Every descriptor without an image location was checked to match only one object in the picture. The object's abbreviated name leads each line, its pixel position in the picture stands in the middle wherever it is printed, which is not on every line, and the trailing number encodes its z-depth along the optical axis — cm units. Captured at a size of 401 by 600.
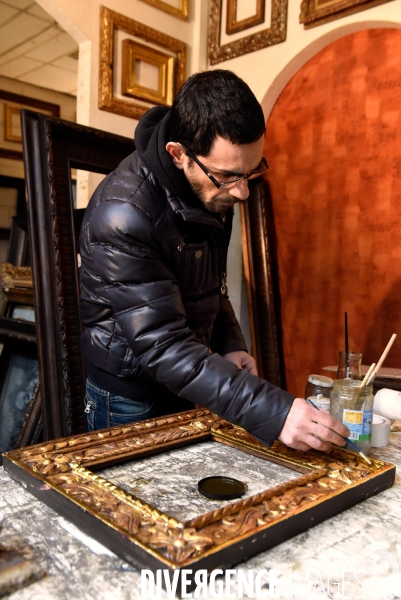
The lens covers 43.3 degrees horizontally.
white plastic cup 153
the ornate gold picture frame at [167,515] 74
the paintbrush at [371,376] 120
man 110
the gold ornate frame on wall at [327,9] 237
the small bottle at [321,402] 137
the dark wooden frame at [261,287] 280
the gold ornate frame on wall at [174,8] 279
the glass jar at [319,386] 147
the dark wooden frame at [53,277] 204
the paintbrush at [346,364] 143
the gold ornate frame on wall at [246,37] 269
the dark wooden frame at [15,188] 470
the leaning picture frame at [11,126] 482
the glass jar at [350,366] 143
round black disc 91
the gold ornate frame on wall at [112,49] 258
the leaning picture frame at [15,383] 258
